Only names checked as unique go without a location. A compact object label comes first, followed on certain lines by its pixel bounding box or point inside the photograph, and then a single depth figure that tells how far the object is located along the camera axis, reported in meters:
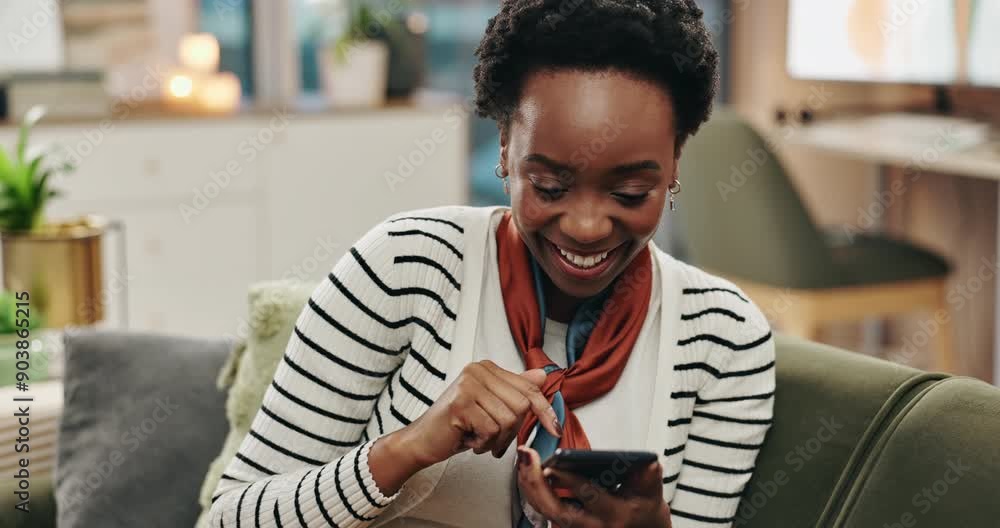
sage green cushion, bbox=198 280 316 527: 1.39
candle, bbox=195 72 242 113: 3.76
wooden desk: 2.81
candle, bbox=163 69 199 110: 3.75
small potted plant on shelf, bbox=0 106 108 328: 2.08
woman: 0.99
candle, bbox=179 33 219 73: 3.82
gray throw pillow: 1.44
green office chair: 2.94
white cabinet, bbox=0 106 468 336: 3.47
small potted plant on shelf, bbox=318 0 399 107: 3.87
